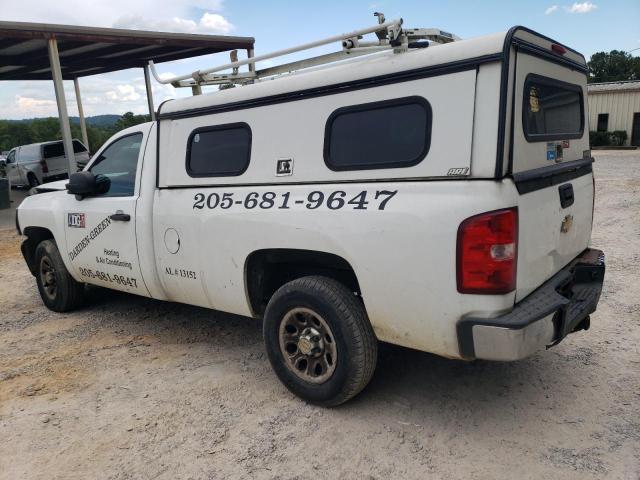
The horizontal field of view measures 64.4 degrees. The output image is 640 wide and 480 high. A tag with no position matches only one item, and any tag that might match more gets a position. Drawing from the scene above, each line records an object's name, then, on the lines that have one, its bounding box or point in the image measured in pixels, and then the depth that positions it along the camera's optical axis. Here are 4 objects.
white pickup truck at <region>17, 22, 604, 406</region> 2.51
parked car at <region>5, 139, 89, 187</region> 16.95
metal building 27.17
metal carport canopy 12.89
